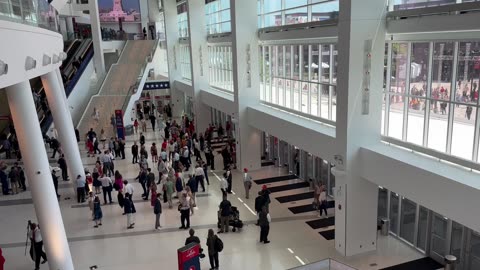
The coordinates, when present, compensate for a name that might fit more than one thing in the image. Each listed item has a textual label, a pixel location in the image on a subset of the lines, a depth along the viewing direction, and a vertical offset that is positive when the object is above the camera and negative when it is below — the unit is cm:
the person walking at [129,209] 1333 -479
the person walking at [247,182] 1573 -483
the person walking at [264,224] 1180 -479
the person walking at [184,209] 1271 -467
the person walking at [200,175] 1634 -474
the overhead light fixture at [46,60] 1050 -10
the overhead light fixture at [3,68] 670 -16
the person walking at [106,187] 1537 -475
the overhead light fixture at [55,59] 1241 -10
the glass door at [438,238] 1070 -487
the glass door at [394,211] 1234 -480
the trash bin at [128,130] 2845 -506
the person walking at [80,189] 1581 -492
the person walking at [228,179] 1600 -479
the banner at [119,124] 2456 -403
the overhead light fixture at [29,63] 848 -13
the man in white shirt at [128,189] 1387 -434
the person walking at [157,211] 1290 -473
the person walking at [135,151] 2064 -466
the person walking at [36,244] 1095 -475
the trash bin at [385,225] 1249 -522
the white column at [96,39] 3266 +115
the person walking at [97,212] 1355 -494
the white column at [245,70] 1814 -91
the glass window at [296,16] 1500 +114
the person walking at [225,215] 1245 -482
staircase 2792 -229
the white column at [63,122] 1541 -250
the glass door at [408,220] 1177 -486
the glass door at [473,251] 983 -480
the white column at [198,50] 2598 +5
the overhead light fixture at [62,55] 1427 +1
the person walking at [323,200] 1365 -484
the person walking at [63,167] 1844 -477
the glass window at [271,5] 1708 +173
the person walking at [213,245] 1038 -468
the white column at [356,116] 1022 -176
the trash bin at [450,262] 980 -498
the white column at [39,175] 955 -273
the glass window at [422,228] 1129 -486
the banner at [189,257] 819 -395
